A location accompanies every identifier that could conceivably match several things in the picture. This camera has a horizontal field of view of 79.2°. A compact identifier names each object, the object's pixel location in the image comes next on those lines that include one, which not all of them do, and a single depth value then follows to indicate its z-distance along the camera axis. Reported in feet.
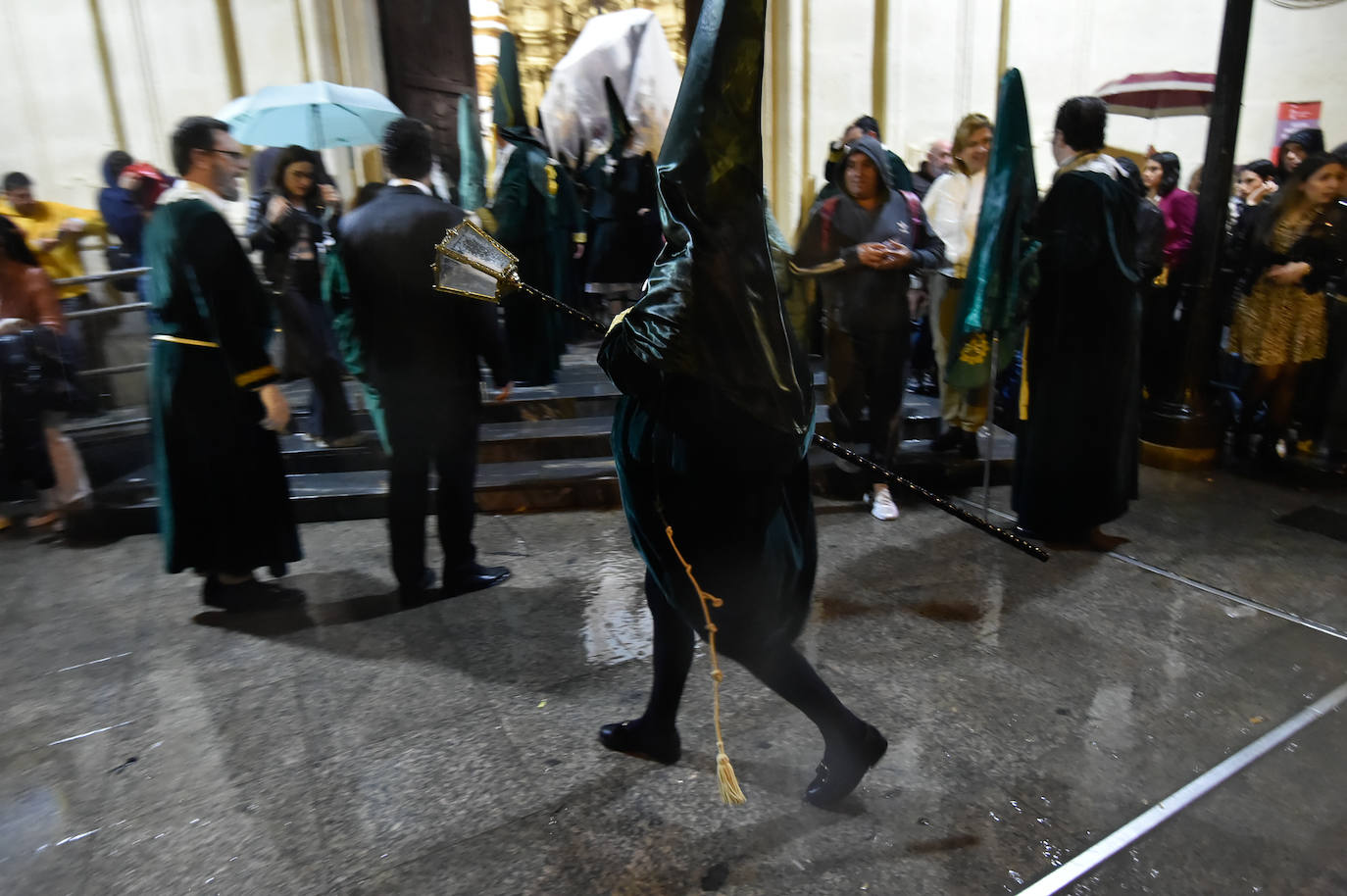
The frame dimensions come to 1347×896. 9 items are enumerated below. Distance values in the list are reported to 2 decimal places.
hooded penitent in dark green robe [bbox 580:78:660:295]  18.38
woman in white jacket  14.93
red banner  24.88
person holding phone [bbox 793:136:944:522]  13.55
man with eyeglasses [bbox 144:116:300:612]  9.94
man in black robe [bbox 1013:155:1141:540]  11.61
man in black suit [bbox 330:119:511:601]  10.31
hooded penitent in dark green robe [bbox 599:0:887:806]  5.24
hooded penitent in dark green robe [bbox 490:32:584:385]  16.40
